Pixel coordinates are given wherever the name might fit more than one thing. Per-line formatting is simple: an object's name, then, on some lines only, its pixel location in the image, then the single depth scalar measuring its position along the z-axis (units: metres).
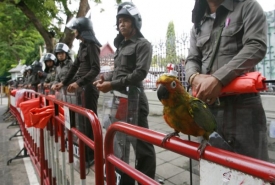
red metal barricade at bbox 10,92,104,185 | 1.46
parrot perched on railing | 0.98
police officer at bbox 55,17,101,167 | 3.28
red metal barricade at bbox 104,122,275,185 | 0.57
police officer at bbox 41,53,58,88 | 6.05
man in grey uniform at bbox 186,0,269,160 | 1.29
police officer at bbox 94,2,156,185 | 2.31
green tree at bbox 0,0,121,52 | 7.96
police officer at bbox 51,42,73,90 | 4.67
